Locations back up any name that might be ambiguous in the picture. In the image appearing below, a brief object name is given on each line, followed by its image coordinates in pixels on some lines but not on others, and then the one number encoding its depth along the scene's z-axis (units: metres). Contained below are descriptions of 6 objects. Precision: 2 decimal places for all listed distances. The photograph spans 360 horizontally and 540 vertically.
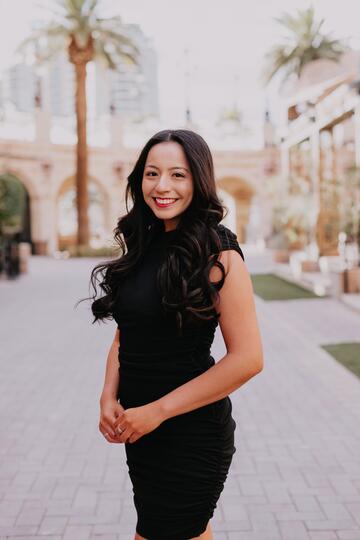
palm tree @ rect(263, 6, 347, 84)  29.00
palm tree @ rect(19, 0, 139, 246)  27.19
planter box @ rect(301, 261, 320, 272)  18.19
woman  1.79
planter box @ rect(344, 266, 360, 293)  13.49
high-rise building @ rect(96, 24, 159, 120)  158.88
